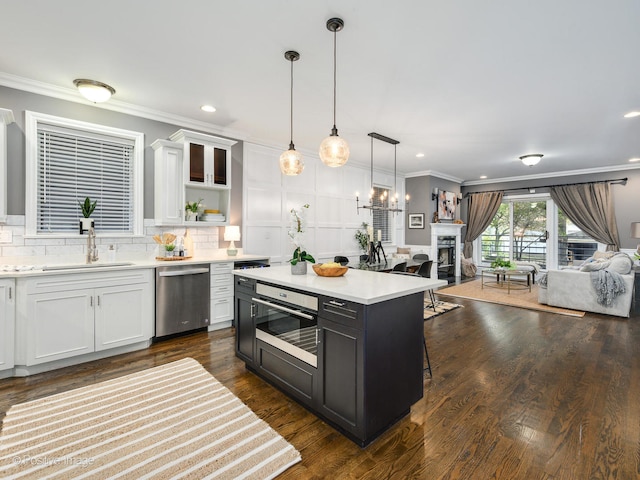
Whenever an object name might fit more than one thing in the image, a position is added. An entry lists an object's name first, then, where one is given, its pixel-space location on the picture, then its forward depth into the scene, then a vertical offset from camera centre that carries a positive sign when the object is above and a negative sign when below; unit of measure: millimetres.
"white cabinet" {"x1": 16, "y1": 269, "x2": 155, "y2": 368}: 2748 -758
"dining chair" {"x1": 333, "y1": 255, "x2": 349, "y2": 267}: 6090 -438
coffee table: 6590 -1047
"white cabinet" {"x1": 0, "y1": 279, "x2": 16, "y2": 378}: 2672 -756
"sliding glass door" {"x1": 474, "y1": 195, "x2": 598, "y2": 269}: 7941 +52
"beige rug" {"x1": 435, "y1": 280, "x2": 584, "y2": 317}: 5148 -1122
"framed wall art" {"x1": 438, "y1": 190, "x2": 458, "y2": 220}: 8266 +908
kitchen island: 1848 -721
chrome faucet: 3393 -133
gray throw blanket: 4680 -695
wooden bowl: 2549 -281
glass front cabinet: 3930 +775
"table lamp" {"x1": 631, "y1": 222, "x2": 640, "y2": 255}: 6156 +190
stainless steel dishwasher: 3537 -743
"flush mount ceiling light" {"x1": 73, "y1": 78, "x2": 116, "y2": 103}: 3156 +1487
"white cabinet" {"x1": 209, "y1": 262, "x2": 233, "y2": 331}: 3980 -766
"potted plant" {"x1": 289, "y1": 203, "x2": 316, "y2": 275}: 2619 -54
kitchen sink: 2992 -312
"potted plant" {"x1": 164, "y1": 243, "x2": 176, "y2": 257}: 3910 -168
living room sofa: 4734 -808
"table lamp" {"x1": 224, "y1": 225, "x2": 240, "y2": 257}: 4508 +29
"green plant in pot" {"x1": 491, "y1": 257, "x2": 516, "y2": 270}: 6829 -587
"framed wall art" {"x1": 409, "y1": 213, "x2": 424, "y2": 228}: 8069 +462
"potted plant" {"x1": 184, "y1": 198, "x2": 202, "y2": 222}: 4186 +335
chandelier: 4983 +1088
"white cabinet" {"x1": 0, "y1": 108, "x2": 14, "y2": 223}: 2882 +719
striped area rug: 1679 -1251
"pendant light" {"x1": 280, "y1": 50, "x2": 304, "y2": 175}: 2924 +702
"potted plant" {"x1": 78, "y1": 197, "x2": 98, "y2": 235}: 3416 +213
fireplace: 7962 -283
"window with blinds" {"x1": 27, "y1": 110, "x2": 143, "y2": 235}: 3371 +677
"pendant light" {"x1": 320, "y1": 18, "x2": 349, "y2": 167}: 2551 +712
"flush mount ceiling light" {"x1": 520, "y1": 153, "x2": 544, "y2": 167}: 5980 +1542
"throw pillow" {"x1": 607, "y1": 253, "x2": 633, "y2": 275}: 4781 -389
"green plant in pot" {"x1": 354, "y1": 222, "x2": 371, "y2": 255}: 6926 +4
